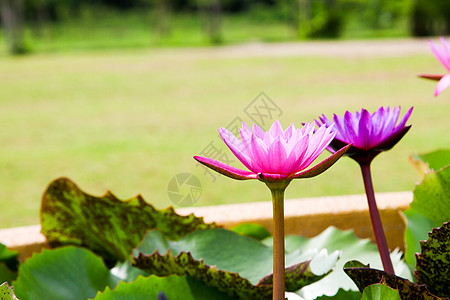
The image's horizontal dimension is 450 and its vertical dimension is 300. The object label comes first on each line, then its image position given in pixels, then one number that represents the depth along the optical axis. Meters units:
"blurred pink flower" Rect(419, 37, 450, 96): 1.63
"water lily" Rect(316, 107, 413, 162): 1.58
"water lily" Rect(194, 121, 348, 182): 1.47
